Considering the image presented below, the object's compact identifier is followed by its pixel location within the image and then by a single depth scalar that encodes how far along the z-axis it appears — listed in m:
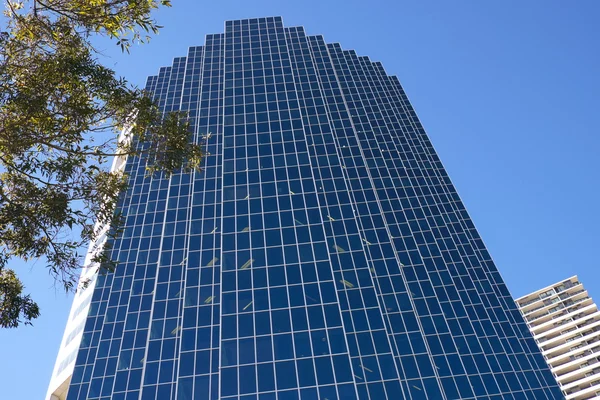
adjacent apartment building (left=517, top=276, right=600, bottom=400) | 99.50
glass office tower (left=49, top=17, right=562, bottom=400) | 38.19
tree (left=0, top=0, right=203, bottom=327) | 17.48
